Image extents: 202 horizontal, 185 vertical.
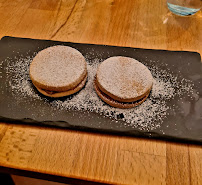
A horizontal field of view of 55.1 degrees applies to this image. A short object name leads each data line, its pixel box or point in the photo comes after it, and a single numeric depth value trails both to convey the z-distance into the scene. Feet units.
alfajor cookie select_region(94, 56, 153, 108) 0.65
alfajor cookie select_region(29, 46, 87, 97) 0.67
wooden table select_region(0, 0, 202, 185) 0.56
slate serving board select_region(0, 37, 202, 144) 0.62
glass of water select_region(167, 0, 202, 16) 1.01
